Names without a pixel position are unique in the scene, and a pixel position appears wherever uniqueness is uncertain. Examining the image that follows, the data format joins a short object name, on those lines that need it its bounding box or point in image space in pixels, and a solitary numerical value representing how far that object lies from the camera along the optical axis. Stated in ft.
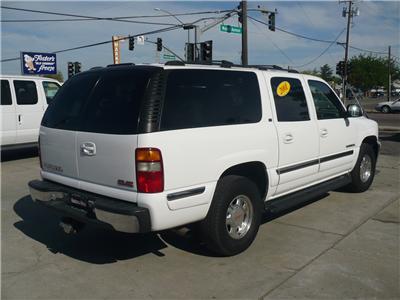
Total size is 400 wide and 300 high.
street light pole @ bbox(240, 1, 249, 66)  72.95
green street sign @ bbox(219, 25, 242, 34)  74.64
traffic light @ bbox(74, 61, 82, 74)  107.73
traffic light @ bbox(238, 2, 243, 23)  73.89
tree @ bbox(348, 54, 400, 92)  267.59
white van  33.12
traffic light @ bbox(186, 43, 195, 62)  75.02
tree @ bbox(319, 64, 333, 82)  521.08
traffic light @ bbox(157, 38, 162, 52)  102.01
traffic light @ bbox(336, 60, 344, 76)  105.70
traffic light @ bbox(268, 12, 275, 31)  86.58
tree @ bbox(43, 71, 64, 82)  307.33
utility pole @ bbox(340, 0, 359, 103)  137.15
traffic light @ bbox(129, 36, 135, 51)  110.36
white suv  11.73
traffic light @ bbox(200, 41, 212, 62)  74.13
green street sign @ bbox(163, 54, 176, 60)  95.75
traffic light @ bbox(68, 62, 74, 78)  110.73
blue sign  92.68
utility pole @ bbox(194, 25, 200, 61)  75.51
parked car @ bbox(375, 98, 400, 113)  113.32
